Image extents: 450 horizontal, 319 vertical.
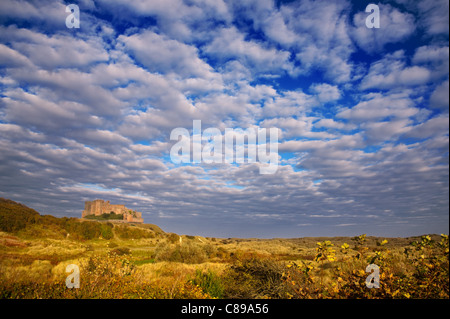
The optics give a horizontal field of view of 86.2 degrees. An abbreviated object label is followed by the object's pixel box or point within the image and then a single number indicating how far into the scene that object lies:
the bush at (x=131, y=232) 58.17
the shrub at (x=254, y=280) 10.34
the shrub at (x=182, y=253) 26.95
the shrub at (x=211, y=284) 11.04
